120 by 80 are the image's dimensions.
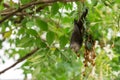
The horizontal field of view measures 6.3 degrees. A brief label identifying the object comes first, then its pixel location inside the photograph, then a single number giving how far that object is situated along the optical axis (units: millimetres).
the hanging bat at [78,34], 6122
